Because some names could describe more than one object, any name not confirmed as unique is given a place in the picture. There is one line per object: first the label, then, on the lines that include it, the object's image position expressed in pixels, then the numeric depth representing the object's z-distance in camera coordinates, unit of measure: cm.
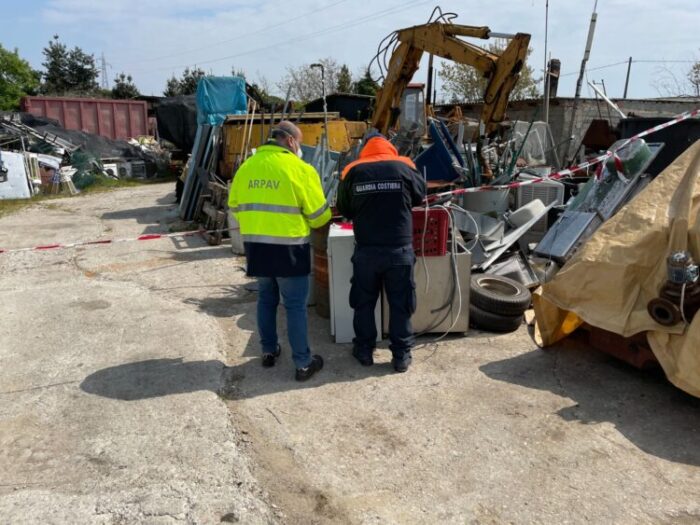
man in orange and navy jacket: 418
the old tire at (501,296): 503
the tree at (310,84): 3753
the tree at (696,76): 2352
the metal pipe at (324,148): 764
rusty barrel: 529
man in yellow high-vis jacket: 398
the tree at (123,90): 4134
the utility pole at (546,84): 1041
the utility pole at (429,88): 1315
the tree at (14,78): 3747
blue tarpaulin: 1270
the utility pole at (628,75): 1977
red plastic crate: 471
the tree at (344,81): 3375
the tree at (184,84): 4103
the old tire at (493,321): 507
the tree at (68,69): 4722
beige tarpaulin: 364
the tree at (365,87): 2892
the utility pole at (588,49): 964
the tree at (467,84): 2700
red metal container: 2294
